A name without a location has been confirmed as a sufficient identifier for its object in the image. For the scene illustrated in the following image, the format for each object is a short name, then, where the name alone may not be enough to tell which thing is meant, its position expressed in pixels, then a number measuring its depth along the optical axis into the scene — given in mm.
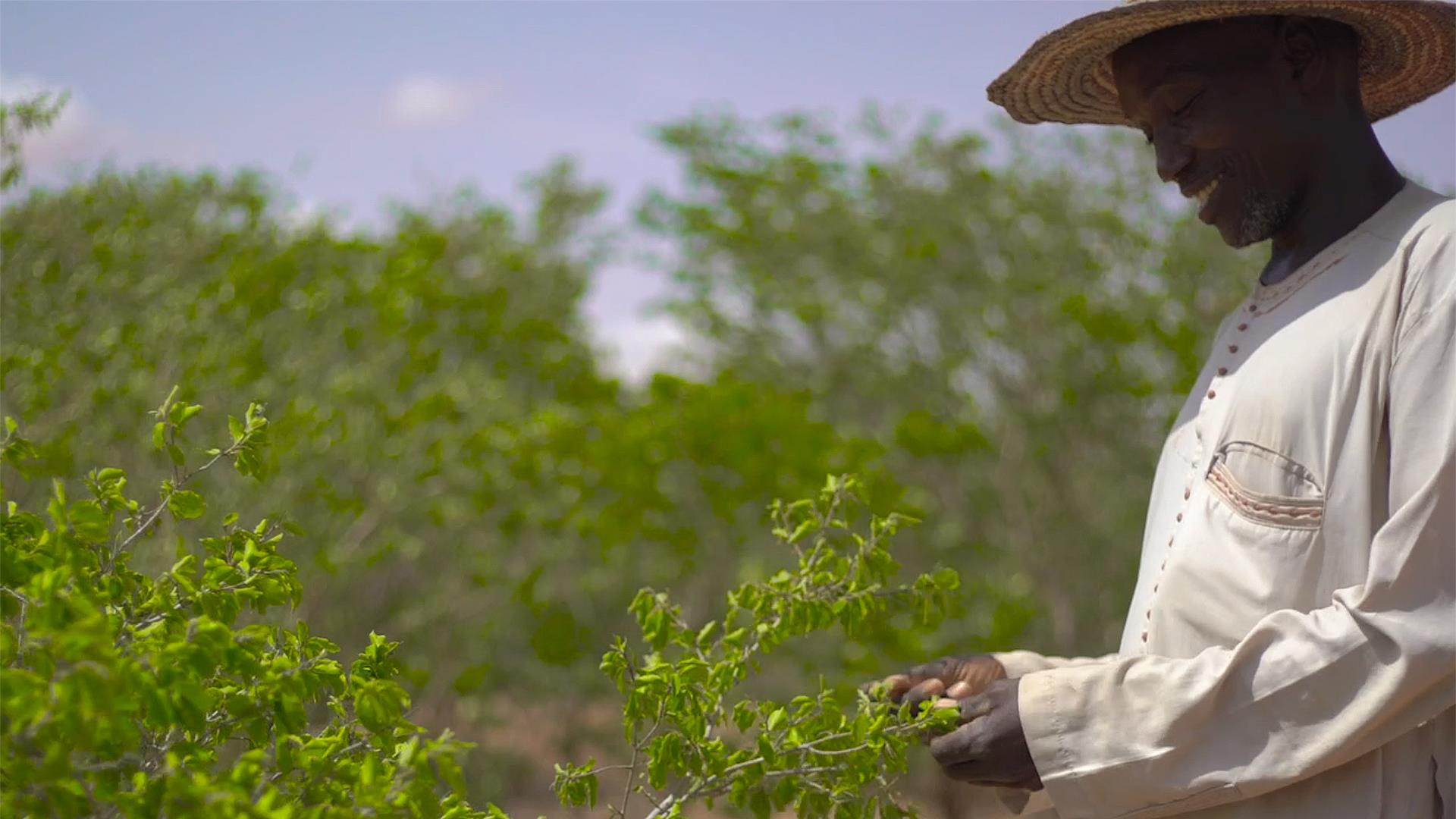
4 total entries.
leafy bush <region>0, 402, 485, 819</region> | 1419
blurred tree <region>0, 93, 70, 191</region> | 4797
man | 2008
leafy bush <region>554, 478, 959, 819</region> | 2307
